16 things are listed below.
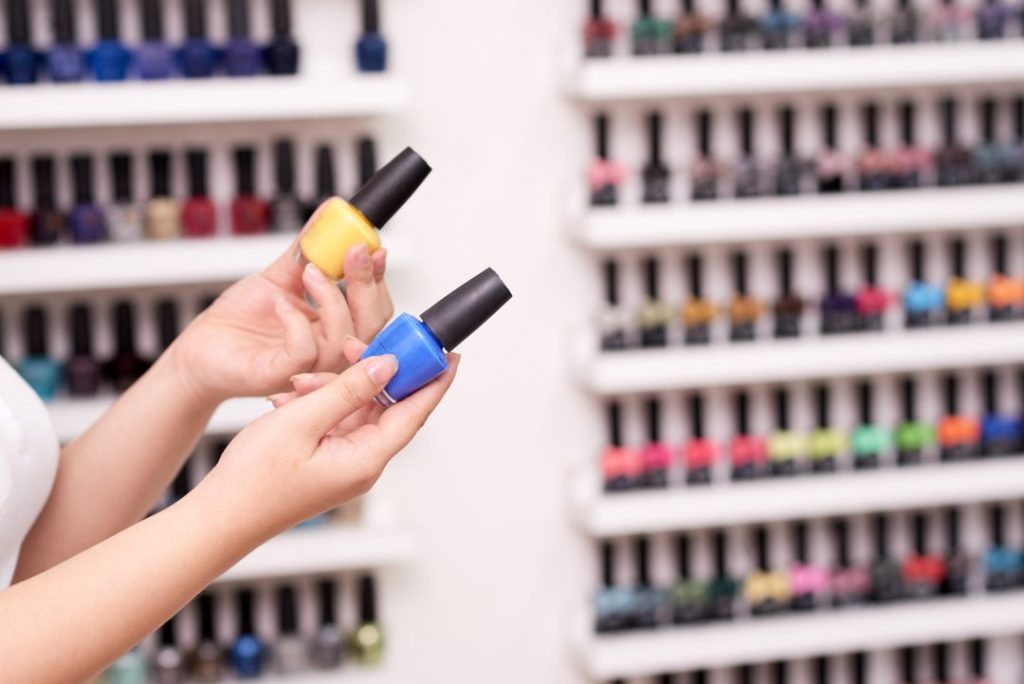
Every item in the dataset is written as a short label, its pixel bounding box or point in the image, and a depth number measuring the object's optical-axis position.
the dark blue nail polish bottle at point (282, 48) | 2.33
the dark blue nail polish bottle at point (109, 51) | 2.31
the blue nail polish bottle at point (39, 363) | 2.33
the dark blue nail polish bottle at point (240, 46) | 2.33
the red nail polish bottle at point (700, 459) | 2.46
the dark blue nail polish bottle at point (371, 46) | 2.35
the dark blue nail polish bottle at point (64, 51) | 2.30
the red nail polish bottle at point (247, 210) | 2.35
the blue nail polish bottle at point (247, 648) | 2.39
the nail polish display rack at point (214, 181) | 2.29
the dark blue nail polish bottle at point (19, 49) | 2.29
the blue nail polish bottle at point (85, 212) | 2.33
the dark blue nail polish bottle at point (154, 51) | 2.32
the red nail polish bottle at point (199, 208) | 2.34
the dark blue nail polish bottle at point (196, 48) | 2.32
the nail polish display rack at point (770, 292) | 2.39
